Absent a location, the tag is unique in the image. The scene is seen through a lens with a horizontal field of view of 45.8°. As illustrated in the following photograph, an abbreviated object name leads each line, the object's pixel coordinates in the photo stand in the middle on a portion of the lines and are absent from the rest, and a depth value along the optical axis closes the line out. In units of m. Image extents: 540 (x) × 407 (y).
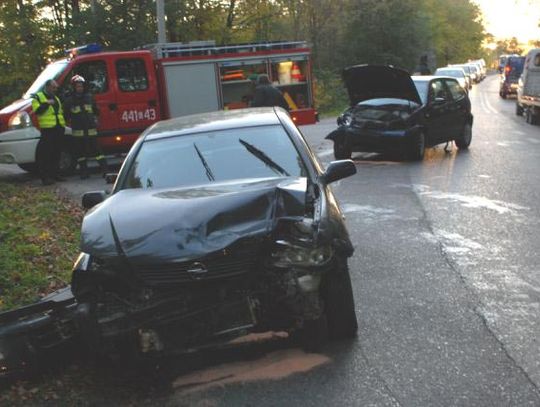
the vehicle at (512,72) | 33.53
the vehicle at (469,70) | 46.48
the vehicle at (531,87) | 20.30
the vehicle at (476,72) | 53.33
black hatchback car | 12.39
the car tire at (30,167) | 12.62
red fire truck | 11.80
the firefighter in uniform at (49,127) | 11.15
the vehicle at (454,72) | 34.16
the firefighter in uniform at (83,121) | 11.59
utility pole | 18.42
